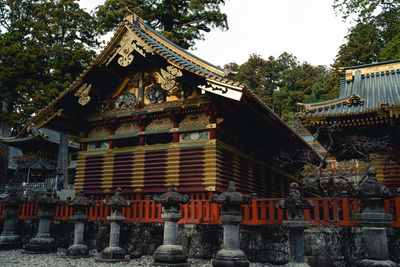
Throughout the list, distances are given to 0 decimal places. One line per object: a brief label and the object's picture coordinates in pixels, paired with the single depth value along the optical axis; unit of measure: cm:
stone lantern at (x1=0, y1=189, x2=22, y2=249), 1273
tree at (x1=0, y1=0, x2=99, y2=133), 2541
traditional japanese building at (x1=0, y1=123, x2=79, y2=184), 2658
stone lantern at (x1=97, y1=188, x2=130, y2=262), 971
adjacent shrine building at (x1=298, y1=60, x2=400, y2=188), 1230
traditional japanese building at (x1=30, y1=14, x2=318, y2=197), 1233
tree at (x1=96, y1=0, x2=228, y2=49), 2749
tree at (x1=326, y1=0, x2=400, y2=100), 2713
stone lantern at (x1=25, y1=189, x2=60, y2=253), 1140
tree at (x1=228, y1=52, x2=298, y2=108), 5016
